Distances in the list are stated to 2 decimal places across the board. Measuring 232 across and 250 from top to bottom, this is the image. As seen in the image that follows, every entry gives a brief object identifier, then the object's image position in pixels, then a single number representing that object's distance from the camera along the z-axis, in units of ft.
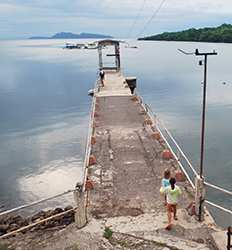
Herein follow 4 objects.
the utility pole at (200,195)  23.32
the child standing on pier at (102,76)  84.93
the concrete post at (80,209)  23.34
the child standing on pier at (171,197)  22.90
